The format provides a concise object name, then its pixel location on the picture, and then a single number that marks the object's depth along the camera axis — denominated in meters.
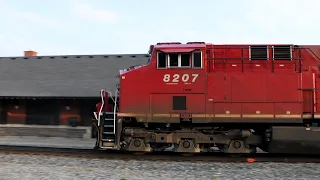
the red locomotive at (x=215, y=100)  10.27
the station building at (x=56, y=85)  19.20
